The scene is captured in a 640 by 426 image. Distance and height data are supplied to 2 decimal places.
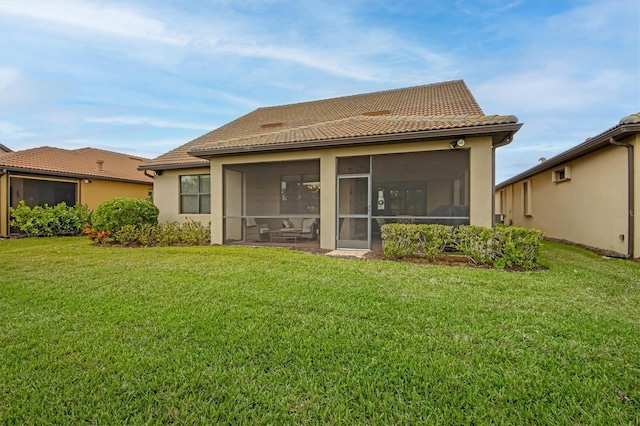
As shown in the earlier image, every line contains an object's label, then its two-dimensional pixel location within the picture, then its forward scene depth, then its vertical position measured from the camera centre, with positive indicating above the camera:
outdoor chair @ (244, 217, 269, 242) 11.00 -0.68
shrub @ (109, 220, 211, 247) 9.93 -0.81
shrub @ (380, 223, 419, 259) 7.01 -0.66
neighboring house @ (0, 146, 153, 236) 12.74 +1.44
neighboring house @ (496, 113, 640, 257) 7.20 +0.59
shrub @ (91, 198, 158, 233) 9.92 -0.15
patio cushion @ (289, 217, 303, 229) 10.72 -0.38
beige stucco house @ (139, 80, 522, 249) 7.40 +1.14
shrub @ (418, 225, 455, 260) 6.77 -0.57
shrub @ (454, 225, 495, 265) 6.36 -0.65
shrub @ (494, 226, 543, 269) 6.05 -0.68
